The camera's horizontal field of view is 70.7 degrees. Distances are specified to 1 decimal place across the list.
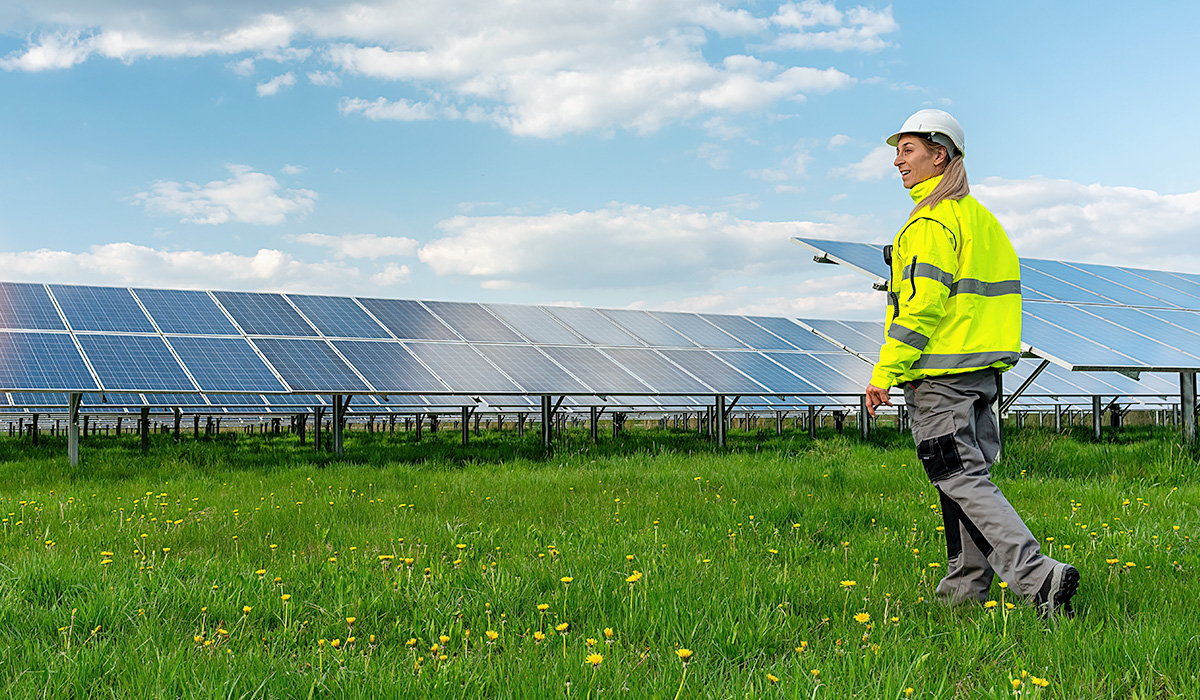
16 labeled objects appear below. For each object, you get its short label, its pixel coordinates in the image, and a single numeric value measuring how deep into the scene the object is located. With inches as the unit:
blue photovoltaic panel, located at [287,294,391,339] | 572.4
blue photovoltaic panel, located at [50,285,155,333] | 506.0
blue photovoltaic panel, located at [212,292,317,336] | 551.8
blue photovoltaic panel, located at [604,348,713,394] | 509.4
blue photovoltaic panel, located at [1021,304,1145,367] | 360.5
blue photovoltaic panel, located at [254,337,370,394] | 442.0
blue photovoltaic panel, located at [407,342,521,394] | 468.5
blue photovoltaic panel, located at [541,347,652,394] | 494.0
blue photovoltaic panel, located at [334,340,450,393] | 460.4
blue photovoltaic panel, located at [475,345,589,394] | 479.5
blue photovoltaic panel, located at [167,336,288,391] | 431.2
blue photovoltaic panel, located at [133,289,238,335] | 529.9
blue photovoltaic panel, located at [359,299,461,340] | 585.9
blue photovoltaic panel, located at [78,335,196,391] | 416.5
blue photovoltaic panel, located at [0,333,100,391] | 394.6
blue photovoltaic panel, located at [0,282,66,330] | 481.7
